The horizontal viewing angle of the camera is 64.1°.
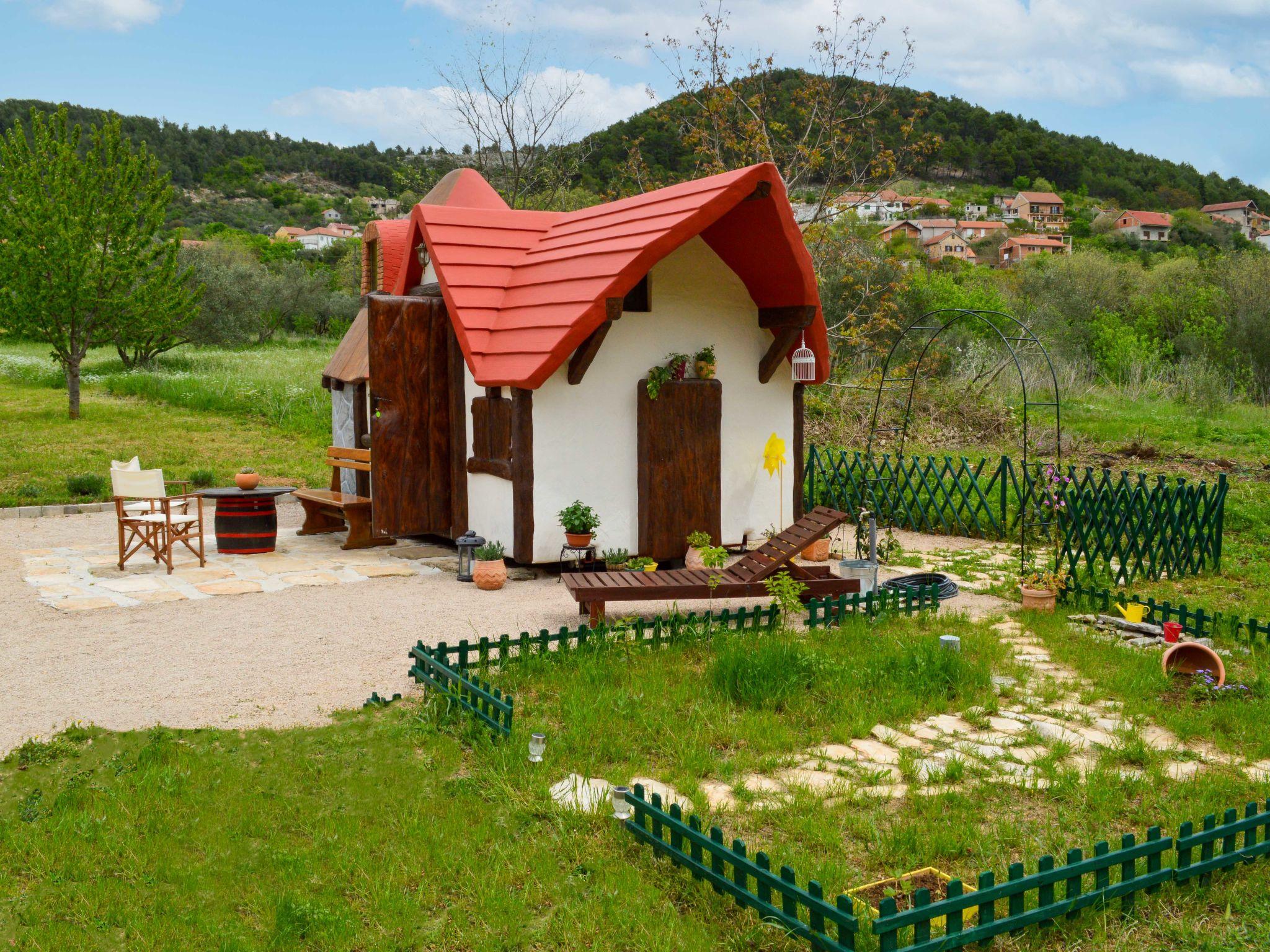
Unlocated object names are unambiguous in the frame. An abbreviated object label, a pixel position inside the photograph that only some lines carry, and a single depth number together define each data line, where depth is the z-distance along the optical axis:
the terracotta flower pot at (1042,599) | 8.38
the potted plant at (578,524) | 9.85
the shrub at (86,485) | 14.64
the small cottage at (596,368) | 9.62
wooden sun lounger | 7.86
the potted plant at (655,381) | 10.20
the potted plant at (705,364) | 10.47
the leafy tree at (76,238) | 20.03
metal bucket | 8.79
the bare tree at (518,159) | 23.33
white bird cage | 10.45
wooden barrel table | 11.10
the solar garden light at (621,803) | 4.43
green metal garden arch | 9.35
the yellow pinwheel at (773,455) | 11.05
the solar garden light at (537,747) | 5.07
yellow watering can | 7.72
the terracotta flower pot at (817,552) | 10.78
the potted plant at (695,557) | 9.54
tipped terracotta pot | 6.32
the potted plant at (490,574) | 9.48
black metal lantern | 9.89
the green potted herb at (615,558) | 10.04
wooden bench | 11.76
